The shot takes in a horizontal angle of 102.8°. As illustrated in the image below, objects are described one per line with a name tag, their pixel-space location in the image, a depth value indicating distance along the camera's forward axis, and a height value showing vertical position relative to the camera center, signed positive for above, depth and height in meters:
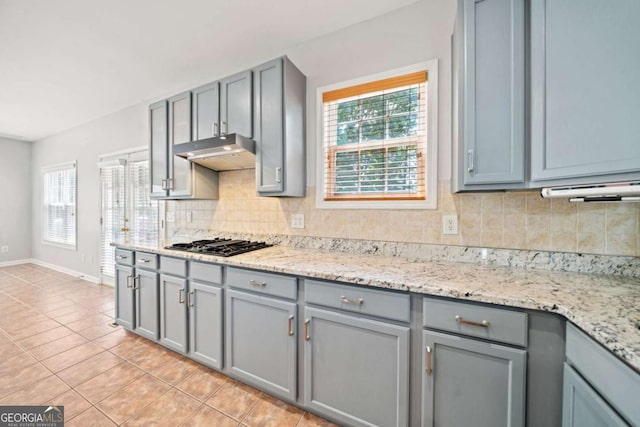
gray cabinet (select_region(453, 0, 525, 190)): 1.27 +0.61
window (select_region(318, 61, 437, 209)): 1.83 +0.54
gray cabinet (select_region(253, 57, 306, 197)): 2.02 +0.68
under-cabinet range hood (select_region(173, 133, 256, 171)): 1.98 +0.49
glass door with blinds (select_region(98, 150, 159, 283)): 3.54 +0.07
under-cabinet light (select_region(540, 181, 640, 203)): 0.97 +0.08
